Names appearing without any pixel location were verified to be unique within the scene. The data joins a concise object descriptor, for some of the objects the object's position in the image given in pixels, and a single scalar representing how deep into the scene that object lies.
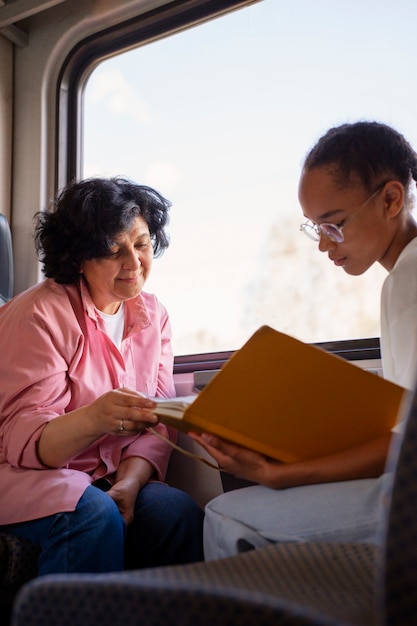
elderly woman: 1.43
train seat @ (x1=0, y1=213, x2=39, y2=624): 1.39
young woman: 1.02
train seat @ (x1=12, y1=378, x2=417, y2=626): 0.50
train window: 2.04
